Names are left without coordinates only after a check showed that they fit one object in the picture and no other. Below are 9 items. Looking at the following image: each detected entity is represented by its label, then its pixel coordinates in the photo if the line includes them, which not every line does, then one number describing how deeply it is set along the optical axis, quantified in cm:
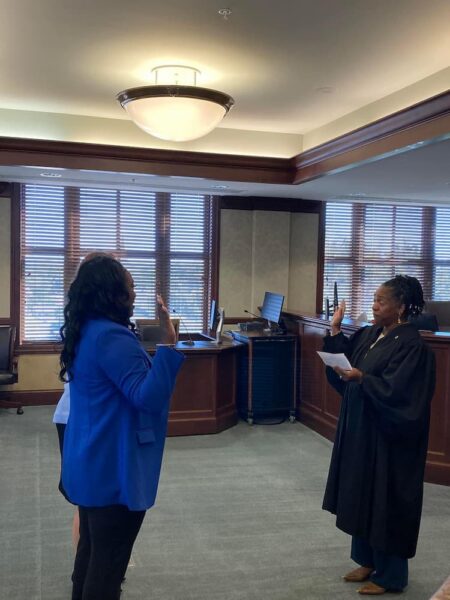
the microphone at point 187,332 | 591
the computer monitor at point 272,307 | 631
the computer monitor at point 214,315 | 615
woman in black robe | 271
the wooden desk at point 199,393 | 568
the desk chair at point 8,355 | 635
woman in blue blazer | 187
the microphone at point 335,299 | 616
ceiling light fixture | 386
